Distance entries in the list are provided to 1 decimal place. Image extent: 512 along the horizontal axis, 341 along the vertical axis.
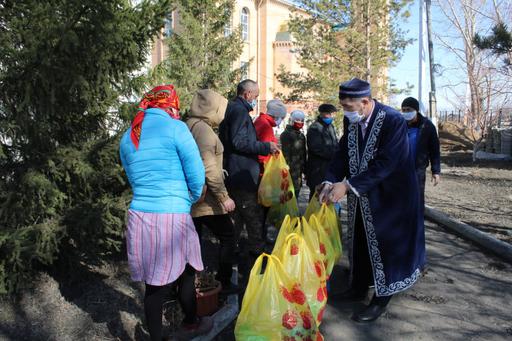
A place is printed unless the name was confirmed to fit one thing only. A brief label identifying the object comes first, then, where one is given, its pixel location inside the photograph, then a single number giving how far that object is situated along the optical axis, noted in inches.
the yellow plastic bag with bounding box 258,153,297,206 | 179.9
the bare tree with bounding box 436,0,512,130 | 654.9
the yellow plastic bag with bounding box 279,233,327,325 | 112.5
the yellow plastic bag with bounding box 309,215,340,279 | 137.4
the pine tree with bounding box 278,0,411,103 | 733.9
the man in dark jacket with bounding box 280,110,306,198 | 229.5
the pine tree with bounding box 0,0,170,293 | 126.6
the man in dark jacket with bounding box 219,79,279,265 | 156.6
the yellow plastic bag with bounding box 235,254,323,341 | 98.6
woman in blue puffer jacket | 99.0
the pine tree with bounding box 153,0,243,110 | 348.8
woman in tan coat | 127.7
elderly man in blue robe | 129.4
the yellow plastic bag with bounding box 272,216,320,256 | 125.1
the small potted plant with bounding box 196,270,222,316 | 134.4
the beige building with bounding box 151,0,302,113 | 1540.4
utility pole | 523.8
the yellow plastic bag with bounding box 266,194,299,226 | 198.4
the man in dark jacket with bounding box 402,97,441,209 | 193.9
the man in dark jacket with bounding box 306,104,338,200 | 219.6
